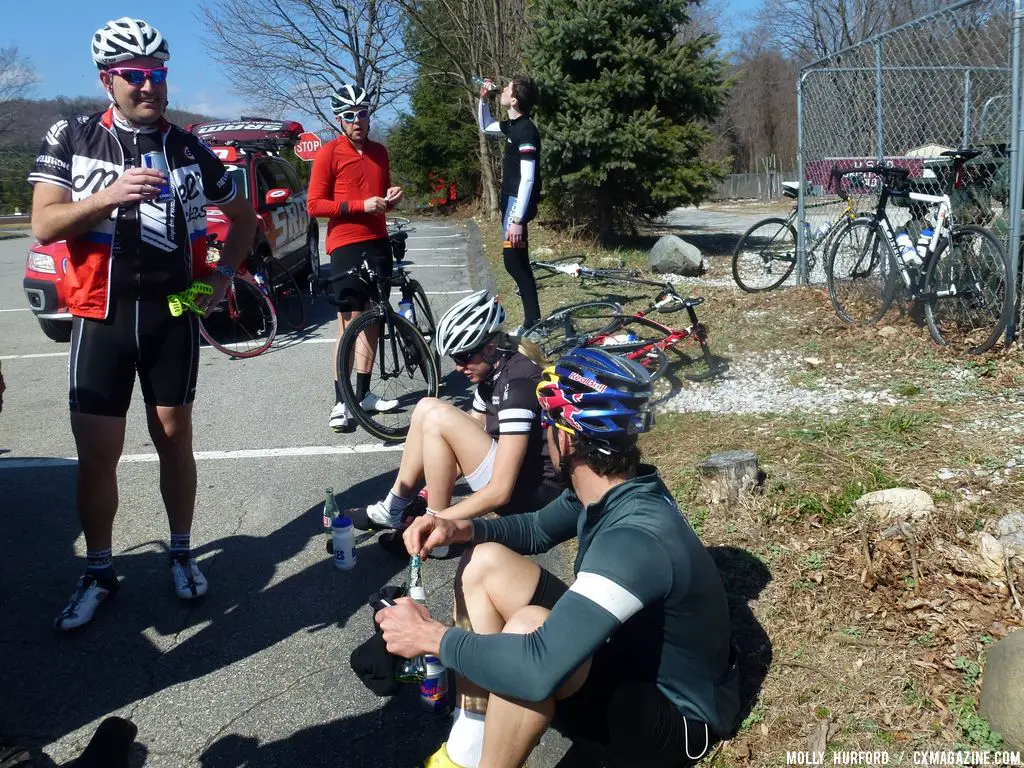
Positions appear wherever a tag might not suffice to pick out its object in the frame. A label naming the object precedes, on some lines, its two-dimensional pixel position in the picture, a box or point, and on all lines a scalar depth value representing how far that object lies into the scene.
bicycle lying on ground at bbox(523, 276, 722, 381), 5.84
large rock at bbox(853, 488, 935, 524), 3.31
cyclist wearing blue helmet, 2.00
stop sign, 15.12
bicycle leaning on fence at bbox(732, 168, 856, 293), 8.88
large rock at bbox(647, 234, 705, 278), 10.55
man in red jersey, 5.72
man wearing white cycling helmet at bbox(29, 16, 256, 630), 3.17
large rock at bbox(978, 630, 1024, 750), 2.23
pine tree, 11.75
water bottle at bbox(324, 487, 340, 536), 3.96
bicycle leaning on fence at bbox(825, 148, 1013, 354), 5.71
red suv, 8.08
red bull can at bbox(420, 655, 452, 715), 2.58
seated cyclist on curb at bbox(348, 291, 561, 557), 3.37
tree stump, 3.78
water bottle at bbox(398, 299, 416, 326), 6.18
